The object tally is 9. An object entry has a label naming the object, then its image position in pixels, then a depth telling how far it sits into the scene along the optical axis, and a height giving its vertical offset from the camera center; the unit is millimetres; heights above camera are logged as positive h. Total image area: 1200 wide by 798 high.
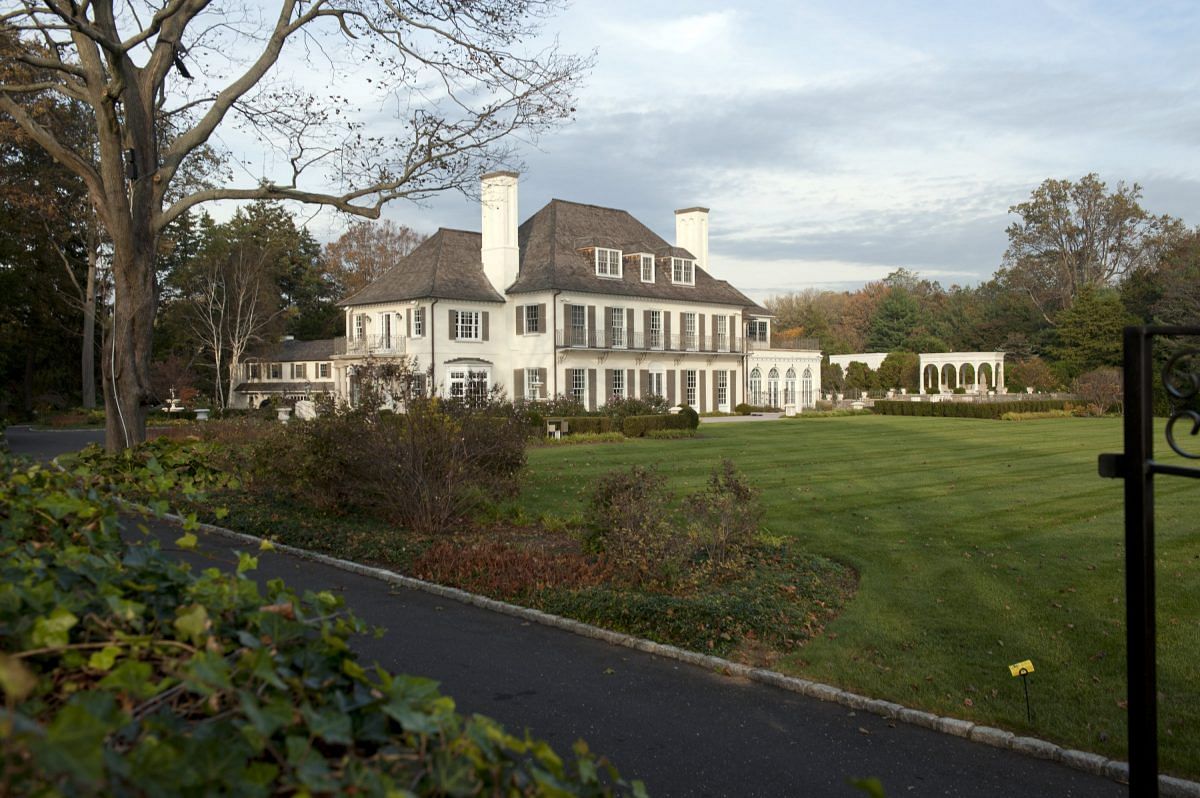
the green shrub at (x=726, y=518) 8711 -1297
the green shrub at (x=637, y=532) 8055 -1340
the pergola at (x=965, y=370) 55281 +523
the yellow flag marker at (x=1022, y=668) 5145 -1582
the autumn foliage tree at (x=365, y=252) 62344 +8885
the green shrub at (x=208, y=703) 1248 -503
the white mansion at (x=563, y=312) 40656 +3299
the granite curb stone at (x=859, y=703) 4730 -1915
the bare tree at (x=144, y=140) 13391 +3716
